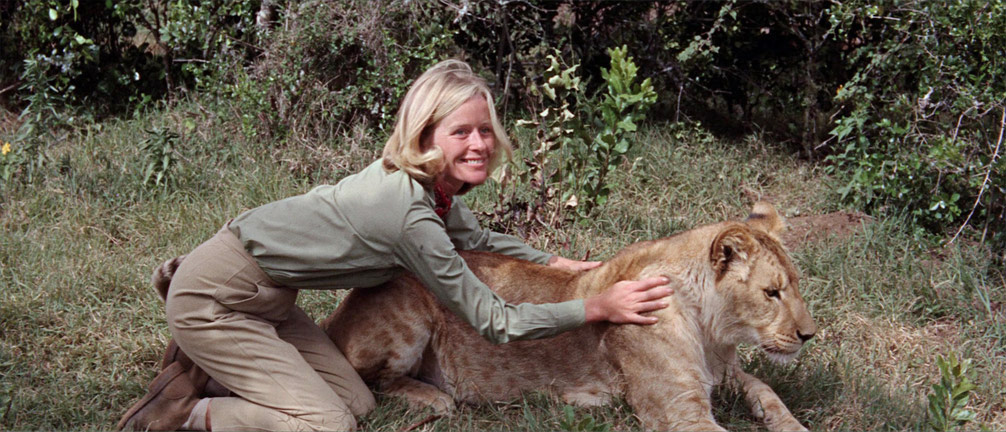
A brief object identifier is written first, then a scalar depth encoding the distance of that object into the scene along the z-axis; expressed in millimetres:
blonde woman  3207
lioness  3207
